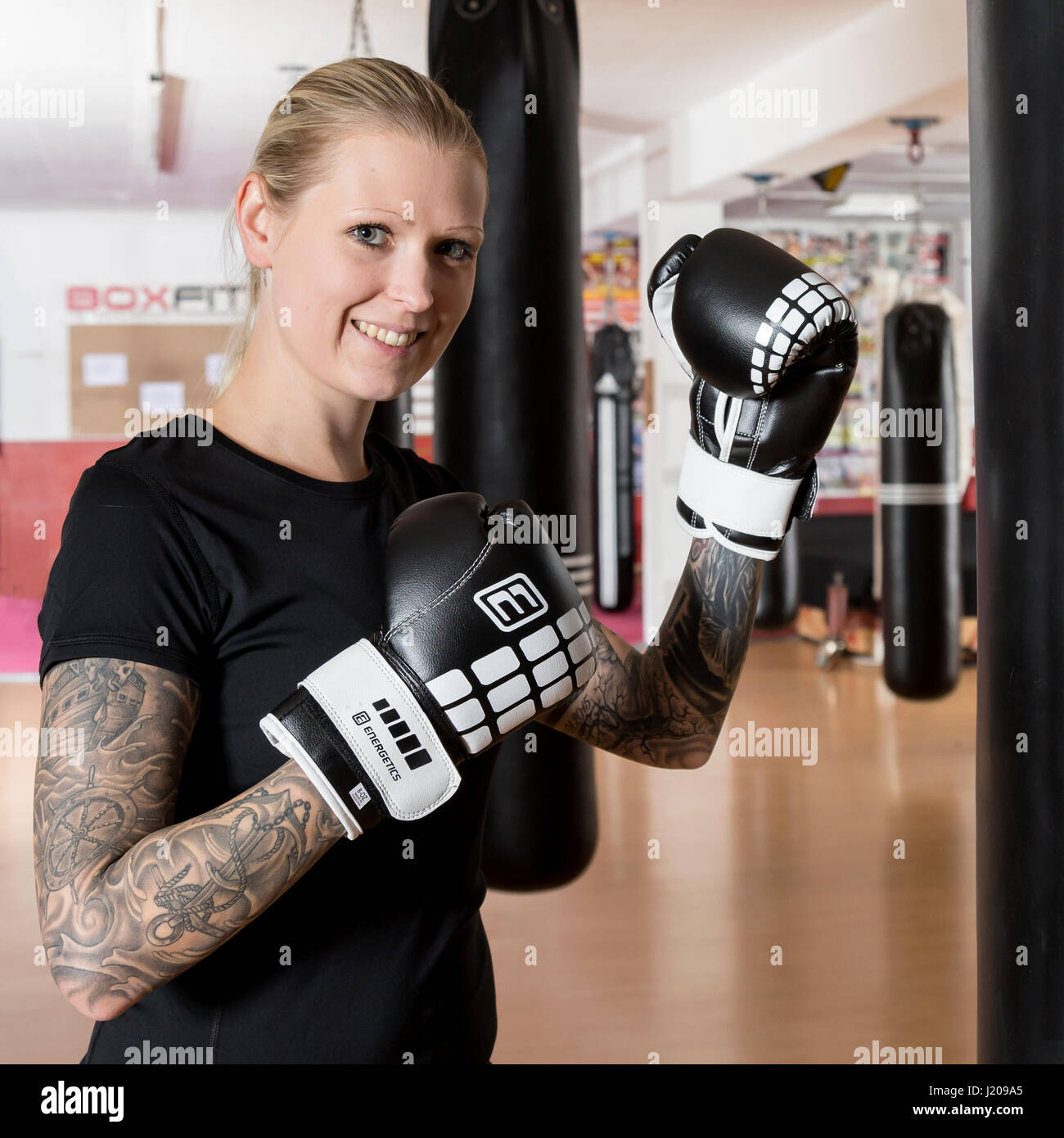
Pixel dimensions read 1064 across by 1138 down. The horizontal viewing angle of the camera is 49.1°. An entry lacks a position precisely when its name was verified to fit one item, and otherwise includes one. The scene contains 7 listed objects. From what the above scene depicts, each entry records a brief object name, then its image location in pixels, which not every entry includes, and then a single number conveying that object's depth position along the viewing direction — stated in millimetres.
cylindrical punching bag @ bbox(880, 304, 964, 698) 4129
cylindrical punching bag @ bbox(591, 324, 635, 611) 7129
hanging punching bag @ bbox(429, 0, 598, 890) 1918
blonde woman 821
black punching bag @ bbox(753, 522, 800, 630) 5848
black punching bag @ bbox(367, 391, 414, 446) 2120
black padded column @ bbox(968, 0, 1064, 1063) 1086
